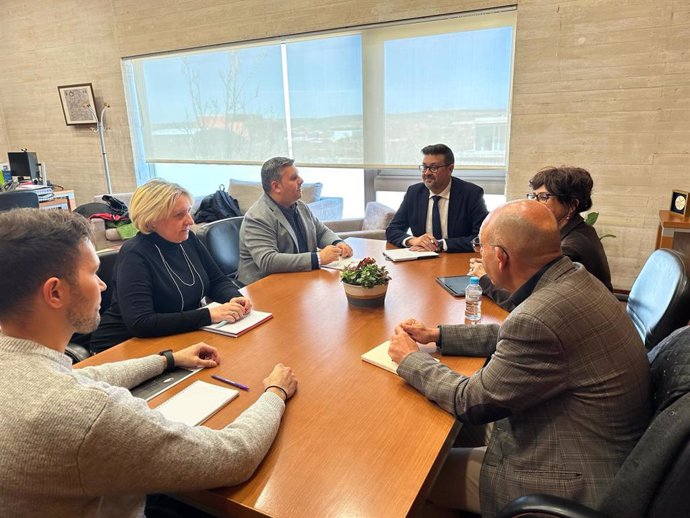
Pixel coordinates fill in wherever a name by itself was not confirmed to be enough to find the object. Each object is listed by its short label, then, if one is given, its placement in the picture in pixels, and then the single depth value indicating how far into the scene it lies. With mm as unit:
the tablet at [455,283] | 1950
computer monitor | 5598
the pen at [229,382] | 1262
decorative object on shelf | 3027
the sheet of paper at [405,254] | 2486
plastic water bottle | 1682
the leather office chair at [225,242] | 2551
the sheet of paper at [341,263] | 2377
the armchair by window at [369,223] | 3527
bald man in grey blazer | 1015
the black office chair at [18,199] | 4051
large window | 3863
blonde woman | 1623
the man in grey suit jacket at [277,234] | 2352
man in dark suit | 2883
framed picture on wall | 5832
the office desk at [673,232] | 2971
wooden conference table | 891
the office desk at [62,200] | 5254
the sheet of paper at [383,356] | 1349
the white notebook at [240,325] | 1598
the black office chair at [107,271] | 2031
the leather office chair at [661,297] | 1456
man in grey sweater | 725
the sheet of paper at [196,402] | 1125
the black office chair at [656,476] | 813
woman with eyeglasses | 1835
